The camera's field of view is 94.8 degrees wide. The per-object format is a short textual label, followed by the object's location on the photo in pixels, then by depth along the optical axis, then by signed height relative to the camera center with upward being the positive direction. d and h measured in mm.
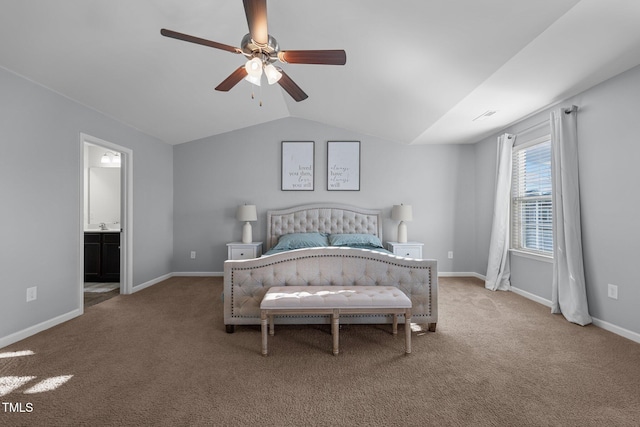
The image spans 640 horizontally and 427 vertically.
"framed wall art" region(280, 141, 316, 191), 5117 +926
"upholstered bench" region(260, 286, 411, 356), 2240 -661
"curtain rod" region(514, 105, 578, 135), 3053 +1123
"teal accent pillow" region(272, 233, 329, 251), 4328 -330
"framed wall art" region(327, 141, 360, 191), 5125 +933
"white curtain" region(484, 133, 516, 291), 4141 -89
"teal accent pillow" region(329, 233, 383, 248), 4387 -329
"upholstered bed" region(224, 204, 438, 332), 2633 -528
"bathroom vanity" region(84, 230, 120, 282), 4562 -559
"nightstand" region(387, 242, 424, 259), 4562 -488
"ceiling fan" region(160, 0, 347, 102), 1749 +1133
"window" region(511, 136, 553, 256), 3621 +231
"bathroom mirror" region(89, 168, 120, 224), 5184 +462
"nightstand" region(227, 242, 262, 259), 4602 -477
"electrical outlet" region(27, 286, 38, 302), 2677 -659
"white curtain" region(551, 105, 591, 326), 2938 -102
